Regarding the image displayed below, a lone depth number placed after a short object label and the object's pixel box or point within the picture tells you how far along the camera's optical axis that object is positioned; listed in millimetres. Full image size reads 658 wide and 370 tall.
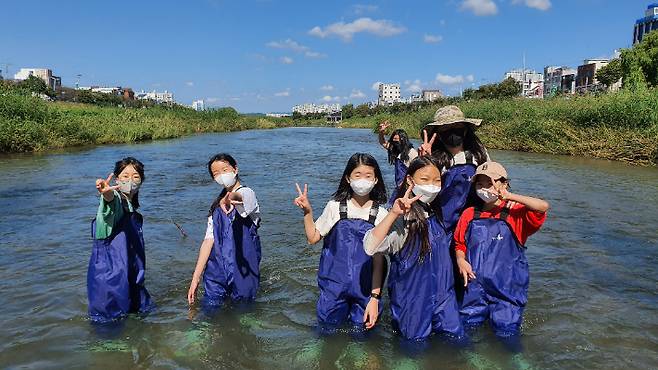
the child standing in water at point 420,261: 3154
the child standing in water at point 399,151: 4598
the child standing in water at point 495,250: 3453
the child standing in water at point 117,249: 3631
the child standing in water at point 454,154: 3703
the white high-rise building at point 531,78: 92150
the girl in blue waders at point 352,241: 3430
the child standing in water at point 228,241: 4031
